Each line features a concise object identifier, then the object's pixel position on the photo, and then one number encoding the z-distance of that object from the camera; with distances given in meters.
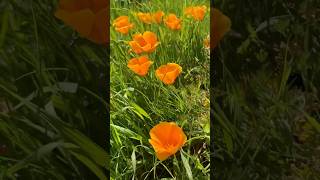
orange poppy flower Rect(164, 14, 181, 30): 1.54
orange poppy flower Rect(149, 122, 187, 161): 1.28
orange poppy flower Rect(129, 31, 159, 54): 1.43
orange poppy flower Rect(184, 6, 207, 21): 1.53
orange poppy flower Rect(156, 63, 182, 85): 1.38
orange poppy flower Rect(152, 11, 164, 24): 1.57
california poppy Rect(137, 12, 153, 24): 1.56
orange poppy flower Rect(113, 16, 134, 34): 1.47
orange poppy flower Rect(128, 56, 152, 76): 1.40
